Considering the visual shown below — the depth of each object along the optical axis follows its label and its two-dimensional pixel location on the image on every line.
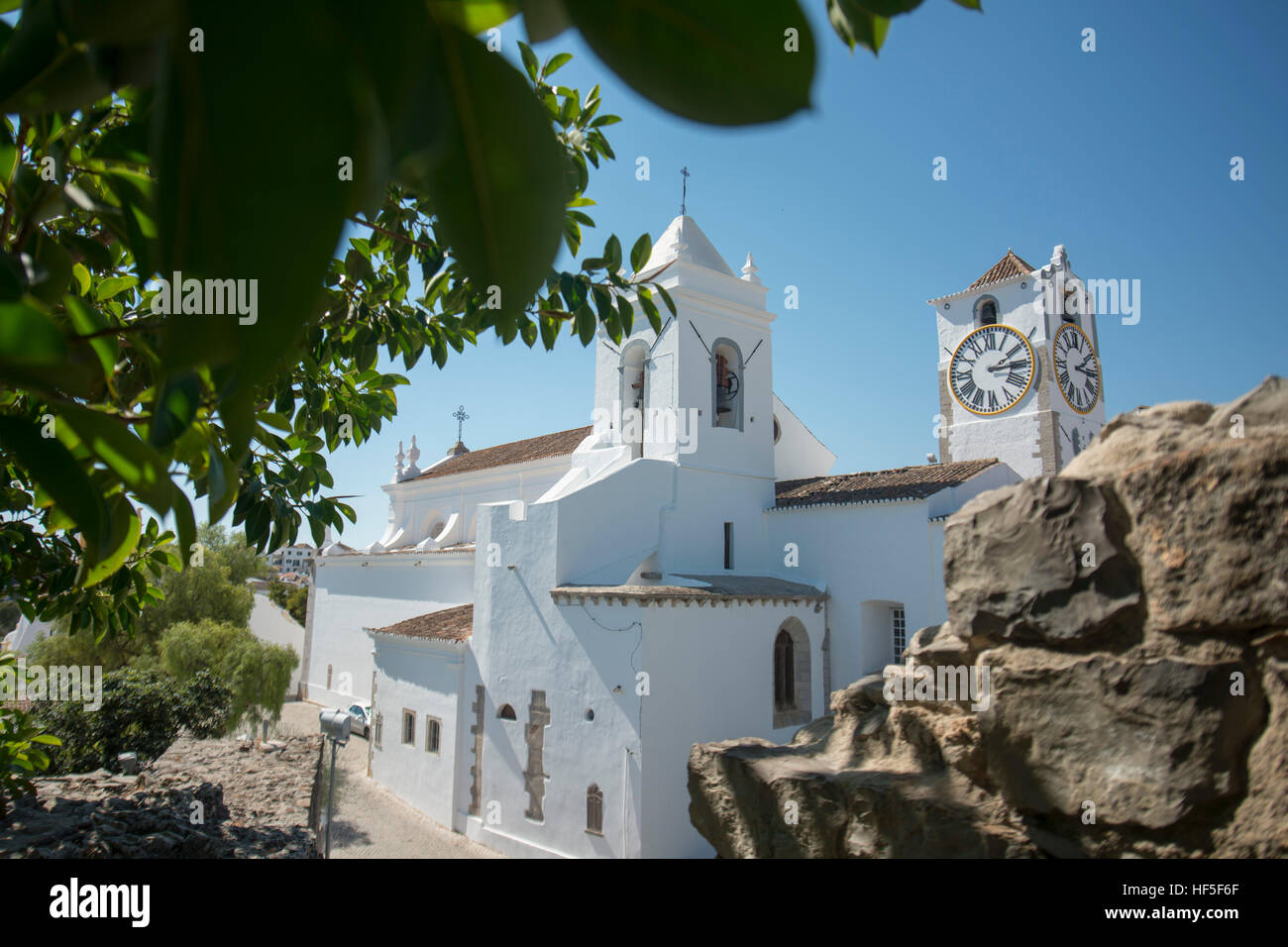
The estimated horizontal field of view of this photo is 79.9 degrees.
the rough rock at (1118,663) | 2.36
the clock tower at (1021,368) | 17.91
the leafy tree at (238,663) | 17.39
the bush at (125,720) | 12.63
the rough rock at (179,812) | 4.66
